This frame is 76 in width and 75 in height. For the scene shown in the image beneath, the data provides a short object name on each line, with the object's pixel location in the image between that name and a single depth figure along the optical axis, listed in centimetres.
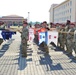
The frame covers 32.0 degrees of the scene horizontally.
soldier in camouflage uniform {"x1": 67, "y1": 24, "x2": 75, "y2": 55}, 643
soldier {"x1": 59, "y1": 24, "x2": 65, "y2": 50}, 796
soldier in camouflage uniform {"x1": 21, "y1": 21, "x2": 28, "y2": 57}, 606
